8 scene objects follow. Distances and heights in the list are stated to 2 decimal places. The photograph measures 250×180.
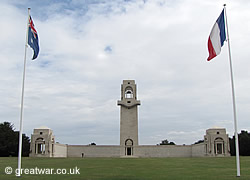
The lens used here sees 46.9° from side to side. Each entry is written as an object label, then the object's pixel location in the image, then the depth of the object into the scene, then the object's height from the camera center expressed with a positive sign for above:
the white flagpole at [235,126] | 15.26 +0.79
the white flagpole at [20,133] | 15.28 +0.46
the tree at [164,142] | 99.16 -0.11
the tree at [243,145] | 57.00 -0.73
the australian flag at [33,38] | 17.62 +6.33
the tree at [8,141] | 53.51 +0.24
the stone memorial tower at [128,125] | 54.44 +3.15
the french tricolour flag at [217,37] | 17.00 +6.12
